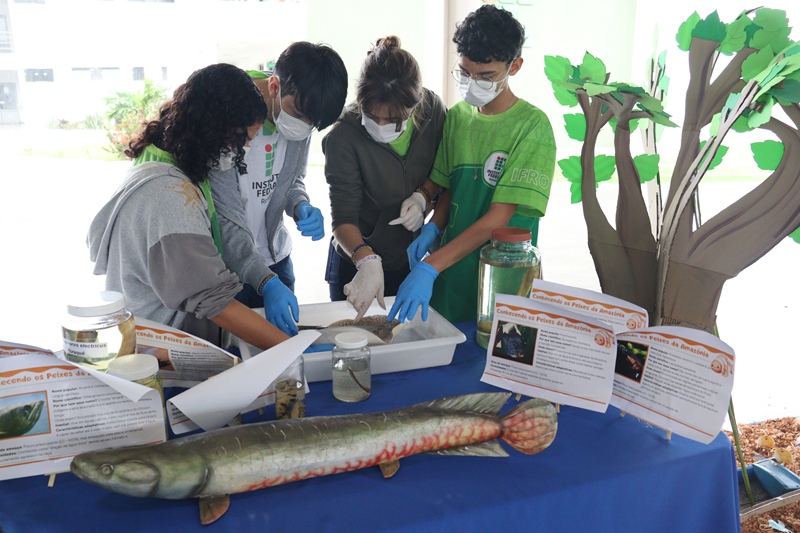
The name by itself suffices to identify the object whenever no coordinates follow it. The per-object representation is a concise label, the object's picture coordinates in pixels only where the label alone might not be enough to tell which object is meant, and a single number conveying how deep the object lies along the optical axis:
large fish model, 0.86
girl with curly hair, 1.24
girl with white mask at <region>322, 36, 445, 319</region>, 1.66
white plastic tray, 1.29
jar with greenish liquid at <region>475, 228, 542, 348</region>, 1.44
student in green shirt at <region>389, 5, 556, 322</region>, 1.66
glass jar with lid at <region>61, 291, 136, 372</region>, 0.96
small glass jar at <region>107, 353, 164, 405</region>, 0.94
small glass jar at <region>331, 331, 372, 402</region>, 1.21
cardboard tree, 1.32
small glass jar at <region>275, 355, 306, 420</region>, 1.13
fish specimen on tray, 1.41
